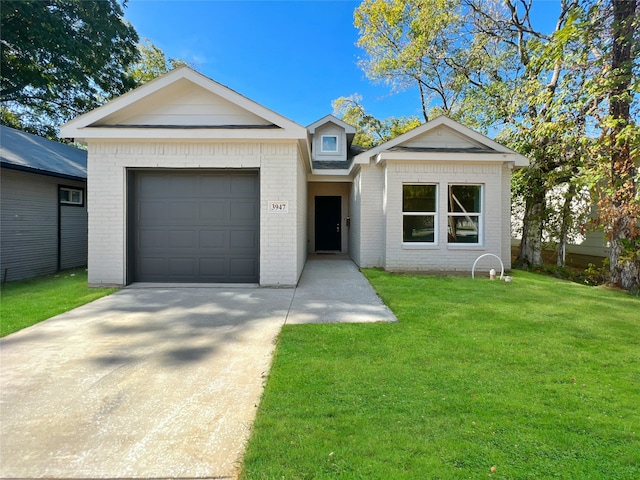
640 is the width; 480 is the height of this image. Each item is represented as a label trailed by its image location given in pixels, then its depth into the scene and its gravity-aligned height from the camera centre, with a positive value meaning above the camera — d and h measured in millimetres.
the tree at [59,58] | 14305 +8902
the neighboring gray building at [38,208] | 7898 +607
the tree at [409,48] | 16266 +10625
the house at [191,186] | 6938 +1054
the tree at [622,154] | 7066 +1926
